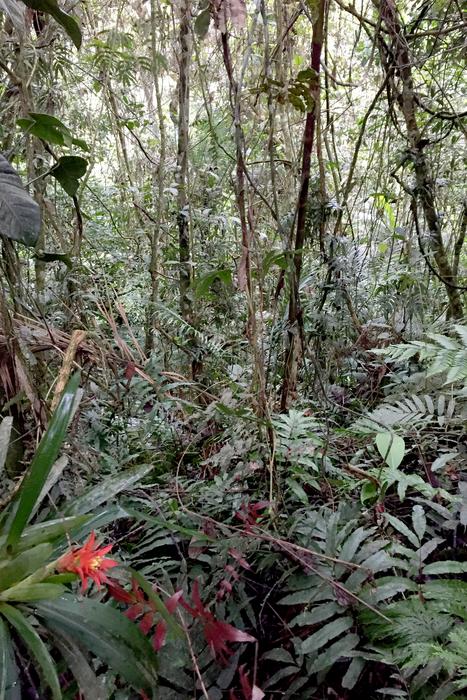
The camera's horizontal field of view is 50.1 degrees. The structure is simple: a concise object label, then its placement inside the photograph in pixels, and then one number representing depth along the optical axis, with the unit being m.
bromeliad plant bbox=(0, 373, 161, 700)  0.63
